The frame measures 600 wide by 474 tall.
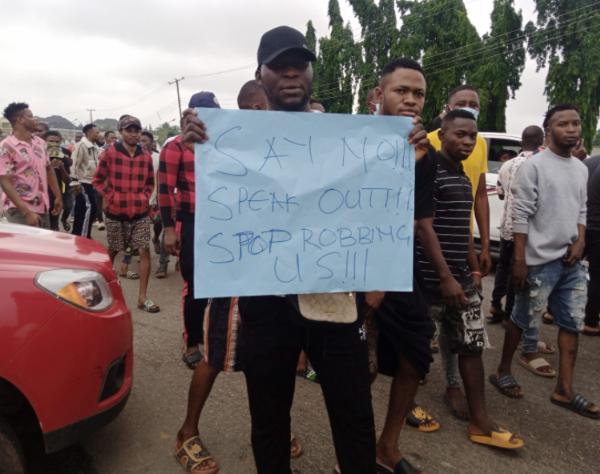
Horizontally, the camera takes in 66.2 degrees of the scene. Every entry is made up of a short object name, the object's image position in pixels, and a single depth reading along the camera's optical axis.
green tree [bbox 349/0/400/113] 24.86
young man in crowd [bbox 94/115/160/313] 4.73
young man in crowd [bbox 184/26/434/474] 1.58
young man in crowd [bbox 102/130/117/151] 10.27
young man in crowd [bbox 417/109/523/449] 2.46
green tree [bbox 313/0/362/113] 27.31
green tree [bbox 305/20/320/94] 29.55
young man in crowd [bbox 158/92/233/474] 2.09
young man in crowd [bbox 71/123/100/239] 6.93
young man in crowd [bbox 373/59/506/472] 1.90
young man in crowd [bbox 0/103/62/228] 4.12
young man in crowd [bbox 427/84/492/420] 2.86
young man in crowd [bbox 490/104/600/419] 2.92
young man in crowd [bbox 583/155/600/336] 4.02
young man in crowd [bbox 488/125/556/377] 3.47
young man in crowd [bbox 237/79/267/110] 2.57
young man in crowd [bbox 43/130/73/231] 7.10
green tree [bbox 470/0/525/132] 19.42
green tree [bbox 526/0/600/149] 16.72
